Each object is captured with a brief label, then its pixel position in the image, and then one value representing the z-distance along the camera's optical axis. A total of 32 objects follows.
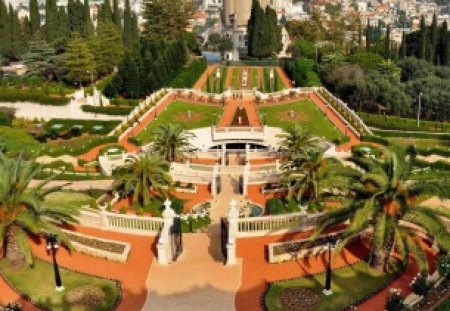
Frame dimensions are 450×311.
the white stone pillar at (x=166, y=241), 26.20
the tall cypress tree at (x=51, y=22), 97.31
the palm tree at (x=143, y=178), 35.22
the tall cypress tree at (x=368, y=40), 101.56
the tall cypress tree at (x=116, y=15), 105.93
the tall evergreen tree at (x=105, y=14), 103.59
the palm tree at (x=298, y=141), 44.34
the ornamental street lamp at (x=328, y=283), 22.81
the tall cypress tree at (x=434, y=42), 94.25
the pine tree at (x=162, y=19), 109.62
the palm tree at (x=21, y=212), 24.16
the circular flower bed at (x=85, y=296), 23.12
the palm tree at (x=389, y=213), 23.05
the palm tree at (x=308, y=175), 35.16
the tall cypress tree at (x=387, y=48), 95.56
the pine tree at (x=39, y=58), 86.62
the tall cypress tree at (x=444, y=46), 92.88
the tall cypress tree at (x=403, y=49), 97.60
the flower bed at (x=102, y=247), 26.95
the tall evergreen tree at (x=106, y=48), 90.56
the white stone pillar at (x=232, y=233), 26.30
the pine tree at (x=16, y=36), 101.25
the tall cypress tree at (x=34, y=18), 102.75
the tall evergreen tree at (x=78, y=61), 82.69
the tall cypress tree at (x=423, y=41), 93.62
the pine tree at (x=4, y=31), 100.85
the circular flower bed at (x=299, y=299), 22.50
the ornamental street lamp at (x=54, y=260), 23.11
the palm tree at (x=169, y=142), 45.38
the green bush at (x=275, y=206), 35.13
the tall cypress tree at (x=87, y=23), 94.56
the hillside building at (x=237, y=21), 133.12
